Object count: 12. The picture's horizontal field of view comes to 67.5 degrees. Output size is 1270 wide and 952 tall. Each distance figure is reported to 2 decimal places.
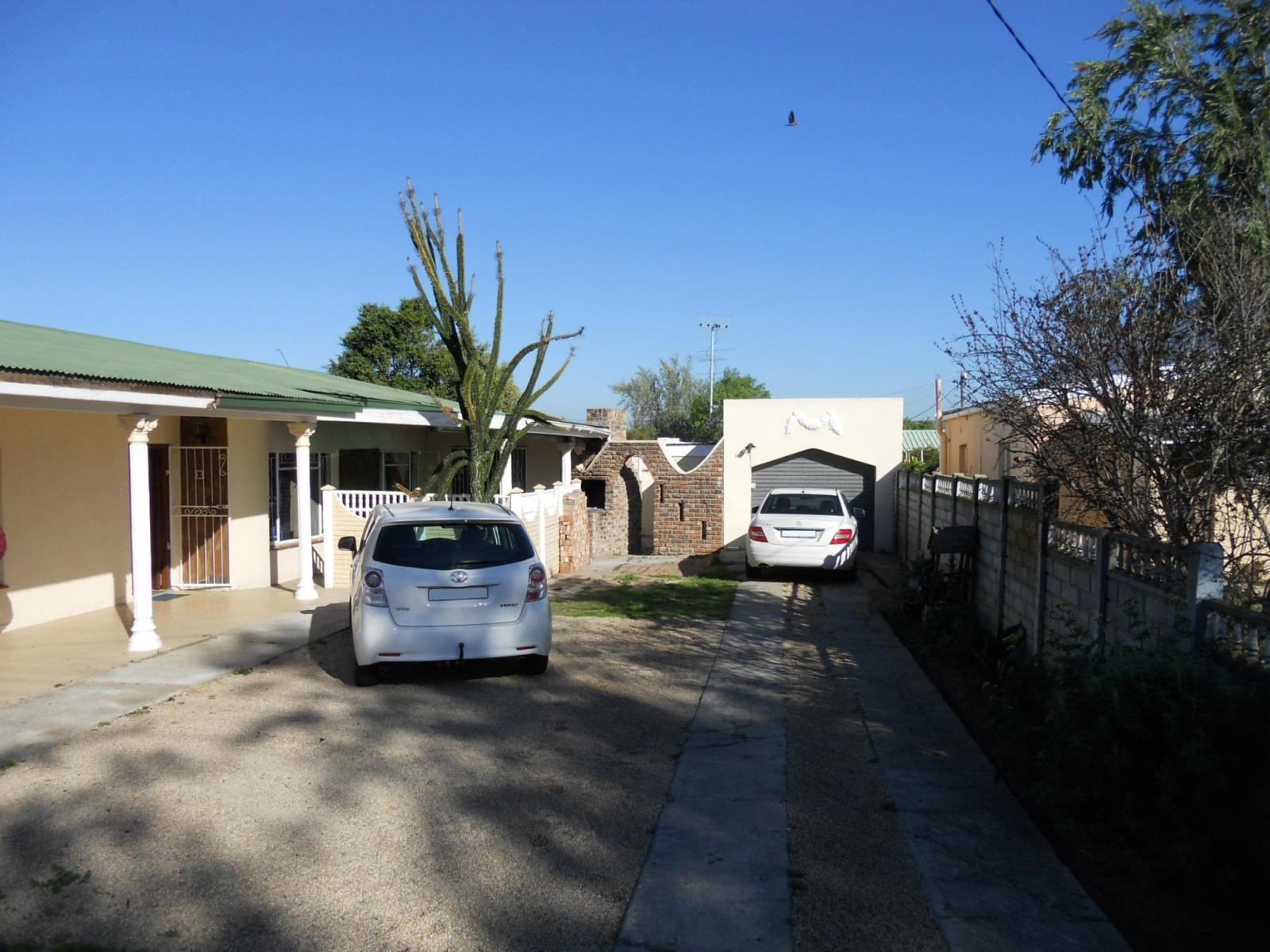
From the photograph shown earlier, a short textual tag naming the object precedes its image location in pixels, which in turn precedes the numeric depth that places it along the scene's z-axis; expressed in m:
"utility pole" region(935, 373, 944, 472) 28.29
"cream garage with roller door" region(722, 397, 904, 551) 19.86
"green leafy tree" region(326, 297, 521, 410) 34.41
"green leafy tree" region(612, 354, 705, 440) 63.01
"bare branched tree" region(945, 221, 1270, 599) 5.95
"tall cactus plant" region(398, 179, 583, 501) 13.71
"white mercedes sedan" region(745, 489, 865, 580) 14.64
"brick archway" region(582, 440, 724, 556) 20.45
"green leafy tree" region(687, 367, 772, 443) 55.89
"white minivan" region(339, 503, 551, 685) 7.57
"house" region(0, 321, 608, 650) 8.96
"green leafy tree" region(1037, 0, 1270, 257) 11.58
